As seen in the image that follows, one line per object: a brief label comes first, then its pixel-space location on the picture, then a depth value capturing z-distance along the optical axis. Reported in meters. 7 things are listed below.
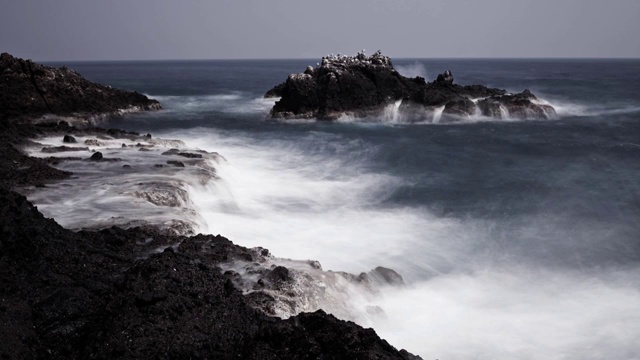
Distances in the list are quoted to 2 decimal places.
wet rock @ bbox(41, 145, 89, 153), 22.09
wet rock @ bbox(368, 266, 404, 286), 12.64
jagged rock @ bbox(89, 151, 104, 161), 20.53
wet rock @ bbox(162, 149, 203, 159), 22.57
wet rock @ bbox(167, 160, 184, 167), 20.33
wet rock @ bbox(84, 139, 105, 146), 24.80
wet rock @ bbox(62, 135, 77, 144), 24.67
